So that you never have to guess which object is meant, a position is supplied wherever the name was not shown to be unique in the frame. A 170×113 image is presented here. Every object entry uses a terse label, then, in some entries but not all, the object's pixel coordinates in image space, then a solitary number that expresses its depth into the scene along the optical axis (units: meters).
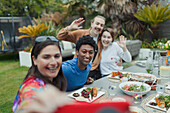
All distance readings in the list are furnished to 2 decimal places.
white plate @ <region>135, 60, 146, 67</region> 3.04
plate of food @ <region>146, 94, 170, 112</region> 1.35
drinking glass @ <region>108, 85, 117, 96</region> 1.69
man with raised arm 2.71
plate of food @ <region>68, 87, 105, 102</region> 1.56
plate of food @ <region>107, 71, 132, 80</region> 2.27
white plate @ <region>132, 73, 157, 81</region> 2.11
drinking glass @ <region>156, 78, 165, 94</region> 1.68
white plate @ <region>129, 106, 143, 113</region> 1.26
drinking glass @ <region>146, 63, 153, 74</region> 2.47
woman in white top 2.76
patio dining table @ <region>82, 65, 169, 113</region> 1.70
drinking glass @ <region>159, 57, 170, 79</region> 2.22
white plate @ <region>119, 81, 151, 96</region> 1.60
